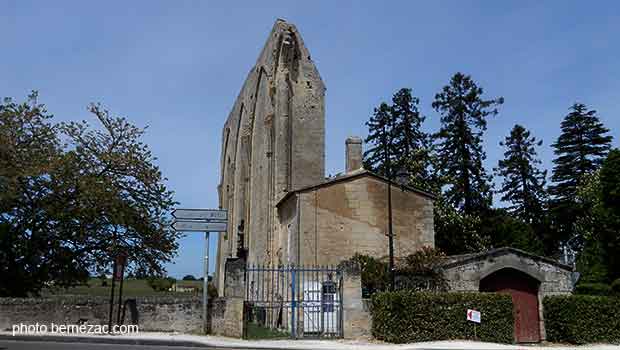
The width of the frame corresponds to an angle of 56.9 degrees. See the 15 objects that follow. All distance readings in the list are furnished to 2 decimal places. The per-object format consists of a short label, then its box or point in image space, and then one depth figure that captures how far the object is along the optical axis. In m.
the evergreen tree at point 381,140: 44.03
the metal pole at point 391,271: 19.16
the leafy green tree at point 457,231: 35.69
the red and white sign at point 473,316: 16.55
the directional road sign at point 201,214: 16.81
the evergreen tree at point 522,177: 44.38
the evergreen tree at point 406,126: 43.25
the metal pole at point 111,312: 16.09
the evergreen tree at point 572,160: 44.56
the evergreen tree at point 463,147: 38.28
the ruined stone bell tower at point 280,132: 30.19
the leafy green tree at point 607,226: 24.38
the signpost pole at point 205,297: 15.96
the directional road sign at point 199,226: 16.75
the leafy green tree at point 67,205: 20.17
